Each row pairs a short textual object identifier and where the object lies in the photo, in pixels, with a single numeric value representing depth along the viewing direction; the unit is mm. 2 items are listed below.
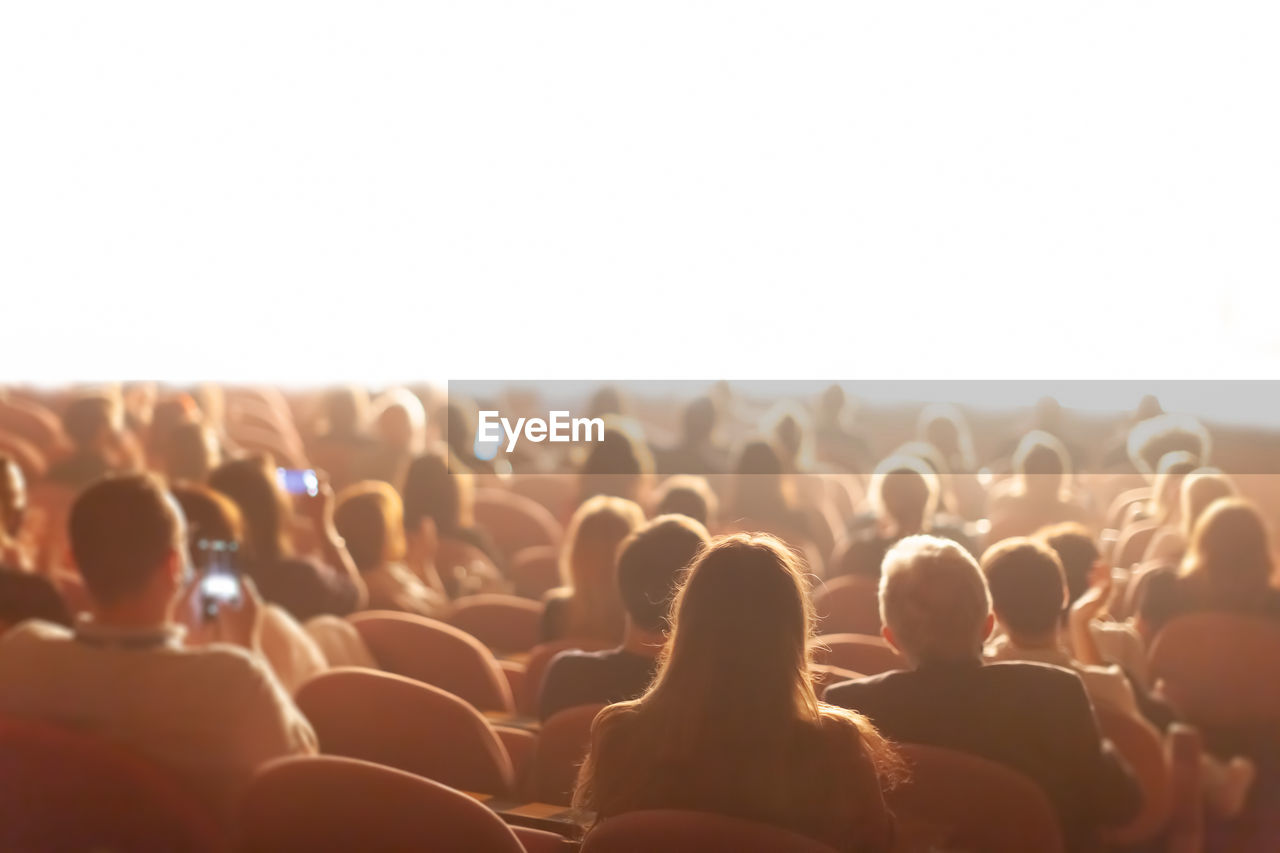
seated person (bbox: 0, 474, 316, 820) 2166
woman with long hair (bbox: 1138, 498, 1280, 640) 3312
